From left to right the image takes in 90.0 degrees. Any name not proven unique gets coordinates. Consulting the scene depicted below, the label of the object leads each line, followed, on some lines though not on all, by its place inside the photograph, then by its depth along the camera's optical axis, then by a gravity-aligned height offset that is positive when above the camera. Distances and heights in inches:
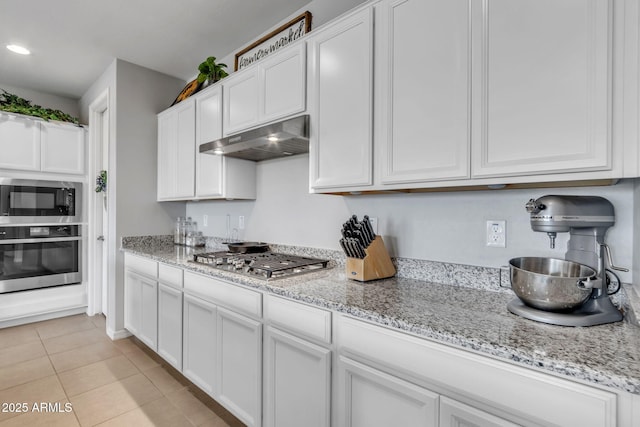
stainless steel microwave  132.7 +3.8
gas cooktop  68.5 -12.5
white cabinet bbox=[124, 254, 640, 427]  33.2 -23.1
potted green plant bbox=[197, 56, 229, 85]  107.0 +46.8
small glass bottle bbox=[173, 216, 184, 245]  134.7 -8.5
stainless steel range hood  70.4 +17.3
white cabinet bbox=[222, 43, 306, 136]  73.7 +30.8
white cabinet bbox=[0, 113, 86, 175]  132.3 +28.4
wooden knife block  63.4 -10.8
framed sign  90.4 +53.5
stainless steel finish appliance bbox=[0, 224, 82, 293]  133.4 -20.3
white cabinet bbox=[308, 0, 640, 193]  38.9 +17.9
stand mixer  40.4 -4.0
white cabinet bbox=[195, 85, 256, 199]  99.7 +14.4
